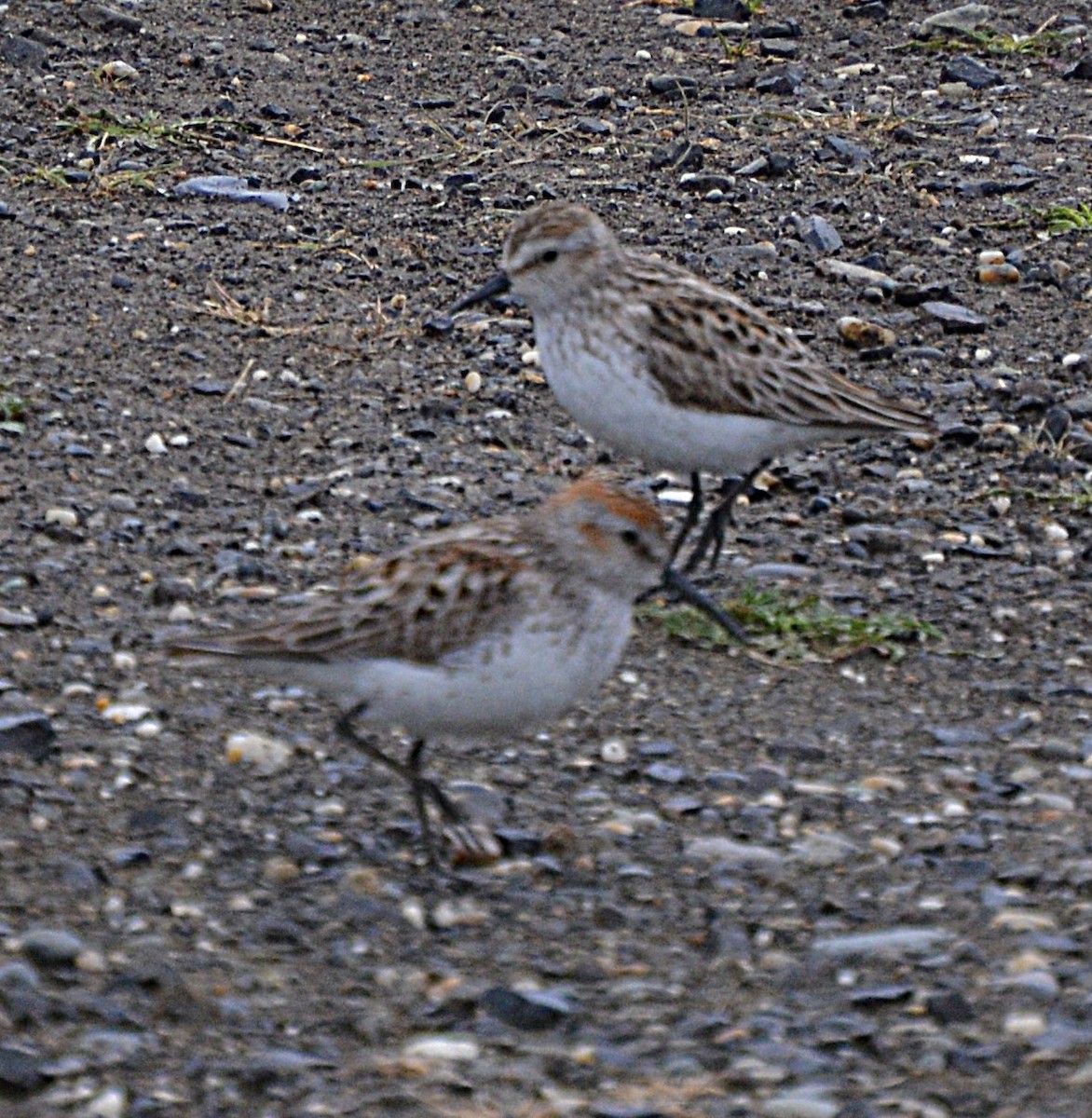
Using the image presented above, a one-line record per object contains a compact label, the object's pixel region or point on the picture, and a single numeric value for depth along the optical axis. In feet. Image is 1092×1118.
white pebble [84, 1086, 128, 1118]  26.30
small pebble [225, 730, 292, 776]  36.24
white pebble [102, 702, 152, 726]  37.11
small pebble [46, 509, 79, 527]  44.93
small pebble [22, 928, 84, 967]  29.43
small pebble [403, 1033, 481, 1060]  28.09
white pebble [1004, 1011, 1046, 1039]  28.60
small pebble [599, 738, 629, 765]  37.76
